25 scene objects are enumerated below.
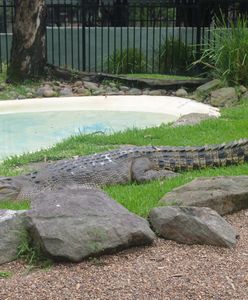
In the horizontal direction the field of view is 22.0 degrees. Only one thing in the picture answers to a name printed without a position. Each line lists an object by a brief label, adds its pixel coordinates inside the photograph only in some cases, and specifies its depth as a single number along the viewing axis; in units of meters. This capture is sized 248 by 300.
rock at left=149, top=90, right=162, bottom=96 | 11.58
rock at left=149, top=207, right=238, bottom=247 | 3.65
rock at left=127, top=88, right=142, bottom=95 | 11.65
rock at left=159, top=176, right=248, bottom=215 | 4.12
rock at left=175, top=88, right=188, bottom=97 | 11.31
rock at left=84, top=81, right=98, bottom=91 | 11.91
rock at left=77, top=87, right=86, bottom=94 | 11.69
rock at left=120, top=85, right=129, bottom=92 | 11.81
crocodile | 5.22
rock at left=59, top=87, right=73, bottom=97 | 11.59
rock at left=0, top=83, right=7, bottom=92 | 11.78
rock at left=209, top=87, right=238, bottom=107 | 10.02
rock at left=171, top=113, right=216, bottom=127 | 8.17
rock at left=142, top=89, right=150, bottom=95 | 11.65
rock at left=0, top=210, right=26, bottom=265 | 3.50
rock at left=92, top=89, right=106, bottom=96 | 11.57
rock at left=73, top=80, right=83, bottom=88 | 12.09
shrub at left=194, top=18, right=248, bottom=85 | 10.51
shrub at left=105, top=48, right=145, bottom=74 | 13.31
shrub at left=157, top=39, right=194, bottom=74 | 13.41
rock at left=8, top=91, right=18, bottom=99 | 11.30
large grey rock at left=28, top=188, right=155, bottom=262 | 3.40
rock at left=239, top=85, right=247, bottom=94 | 10.35
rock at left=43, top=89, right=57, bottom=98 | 11.39
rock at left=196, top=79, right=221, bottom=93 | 10.94
